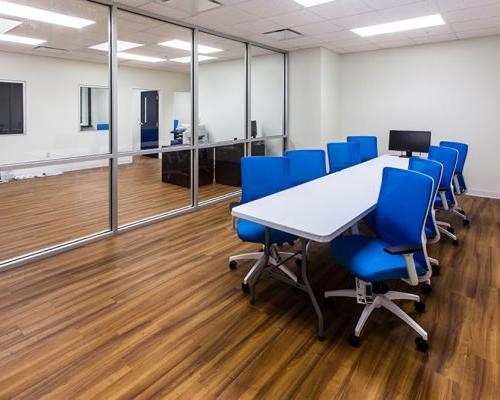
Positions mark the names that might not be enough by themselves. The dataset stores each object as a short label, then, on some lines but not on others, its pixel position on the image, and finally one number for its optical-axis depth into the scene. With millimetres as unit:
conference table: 2223
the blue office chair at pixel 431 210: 2564
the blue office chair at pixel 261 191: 2915
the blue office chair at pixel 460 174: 4543
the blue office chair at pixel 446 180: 3709
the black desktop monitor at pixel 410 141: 6242
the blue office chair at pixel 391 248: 2174
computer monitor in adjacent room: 6773
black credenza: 6576
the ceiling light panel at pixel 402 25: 4879
